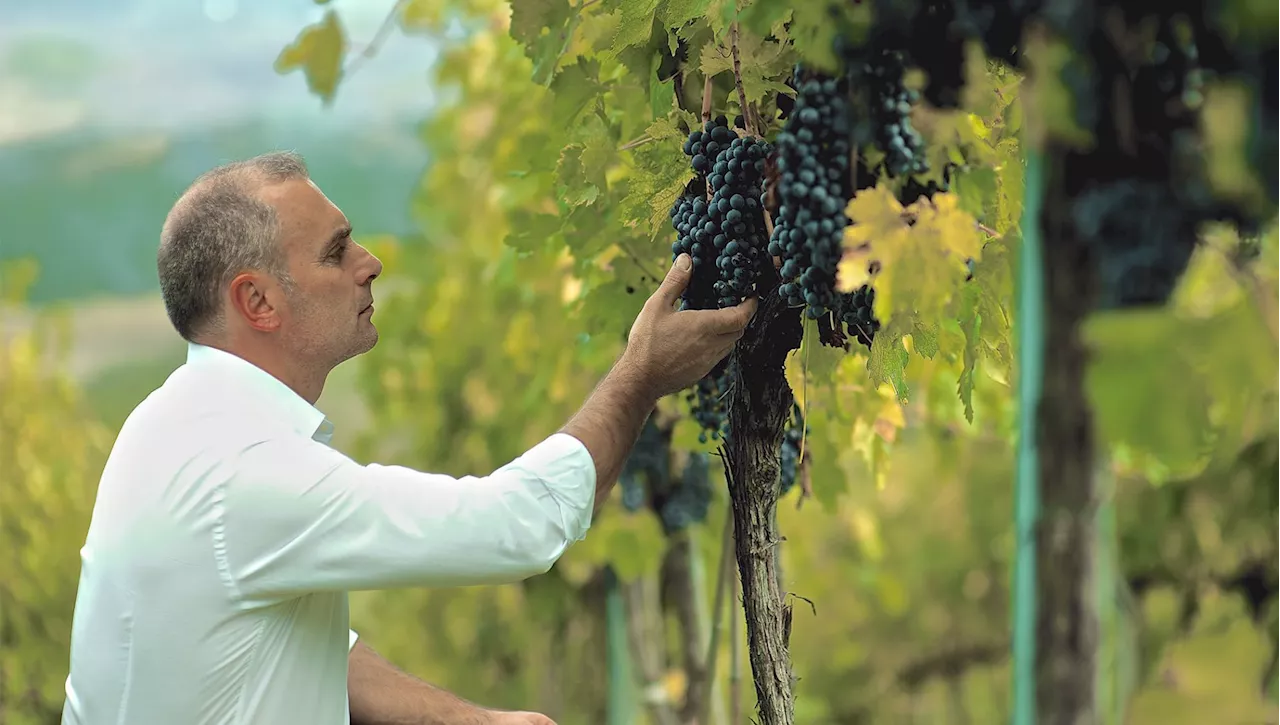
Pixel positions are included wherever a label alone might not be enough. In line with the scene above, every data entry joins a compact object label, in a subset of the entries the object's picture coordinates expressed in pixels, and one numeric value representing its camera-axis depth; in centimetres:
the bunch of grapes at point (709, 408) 315
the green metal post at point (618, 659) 439
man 286
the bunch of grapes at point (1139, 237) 225
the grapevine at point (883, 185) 227
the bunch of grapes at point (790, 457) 328
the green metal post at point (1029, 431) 237
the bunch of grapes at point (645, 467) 397
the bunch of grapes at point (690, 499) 408
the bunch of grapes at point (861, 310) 275
